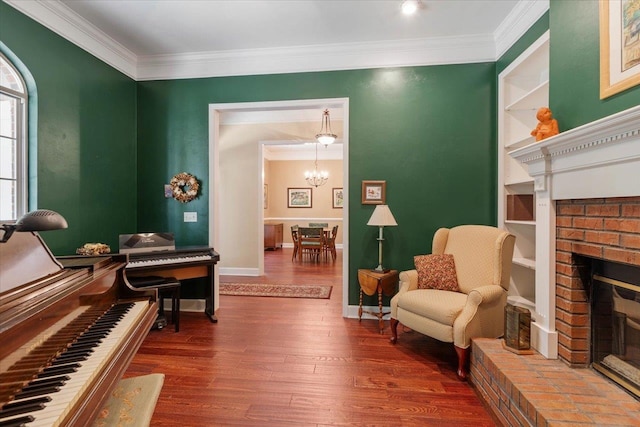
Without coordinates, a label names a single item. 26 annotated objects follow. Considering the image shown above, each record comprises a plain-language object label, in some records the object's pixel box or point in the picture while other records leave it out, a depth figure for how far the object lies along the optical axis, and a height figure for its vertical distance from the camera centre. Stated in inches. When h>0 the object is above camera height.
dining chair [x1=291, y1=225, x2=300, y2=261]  286.7 -26.0
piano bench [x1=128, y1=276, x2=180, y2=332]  117.0 -28.3
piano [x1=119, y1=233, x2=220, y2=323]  119.9 -19.7
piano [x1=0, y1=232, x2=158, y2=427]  31.7 -18.1
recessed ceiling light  102.4 +70.6
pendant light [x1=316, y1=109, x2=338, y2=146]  199.5 +59.8
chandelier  369.1 +43.2
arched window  97.1 +22.1
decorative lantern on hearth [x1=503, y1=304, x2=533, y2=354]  77.9 -30.4
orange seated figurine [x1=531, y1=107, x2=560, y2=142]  77.7 +23.0
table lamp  122.3 -2.2
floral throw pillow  109.6 -21.7
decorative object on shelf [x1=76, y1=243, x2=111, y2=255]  109.3 -14.0
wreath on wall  144.9 +12.6
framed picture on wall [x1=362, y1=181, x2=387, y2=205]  135.8 +9.2
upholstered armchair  89.3 -26.2
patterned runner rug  170.7 -46.2
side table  122.6 -28.8
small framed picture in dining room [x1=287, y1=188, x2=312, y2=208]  383.6 +19.2
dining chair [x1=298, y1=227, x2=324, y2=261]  279.1 -24.5
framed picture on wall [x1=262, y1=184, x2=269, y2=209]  375.7 +20.0
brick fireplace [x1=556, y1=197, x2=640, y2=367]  61.3 -7.3
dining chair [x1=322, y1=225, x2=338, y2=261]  287.0 -30.0
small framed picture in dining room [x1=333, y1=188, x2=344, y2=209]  377.4 +17.9
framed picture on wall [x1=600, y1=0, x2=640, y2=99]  58.9 +34.0
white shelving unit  116.3 +26.5
